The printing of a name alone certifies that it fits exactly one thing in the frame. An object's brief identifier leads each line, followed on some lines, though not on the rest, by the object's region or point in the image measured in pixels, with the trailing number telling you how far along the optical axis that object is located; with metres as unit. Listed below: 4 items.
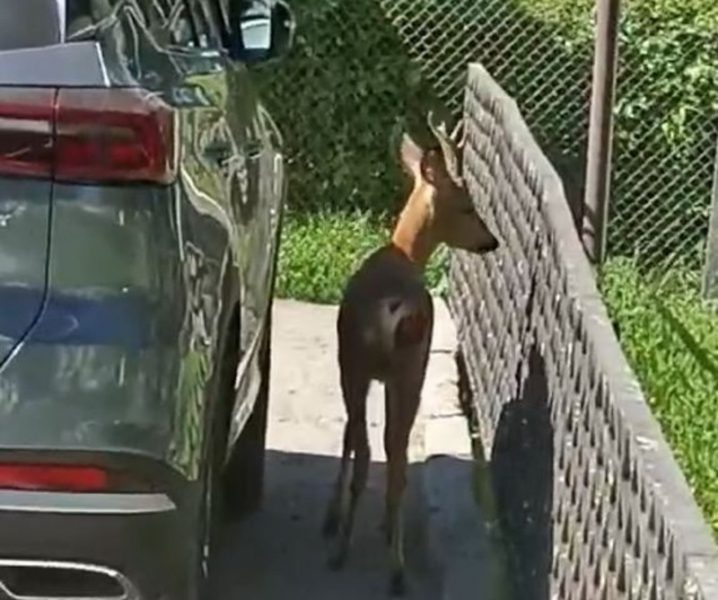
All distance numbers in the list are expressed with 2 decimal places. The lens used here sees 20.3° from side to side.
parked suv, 3.56
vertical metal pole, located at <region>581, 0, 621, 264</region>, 9.09
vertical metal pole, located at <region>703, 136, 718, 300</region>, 9.62
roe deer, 6.05
